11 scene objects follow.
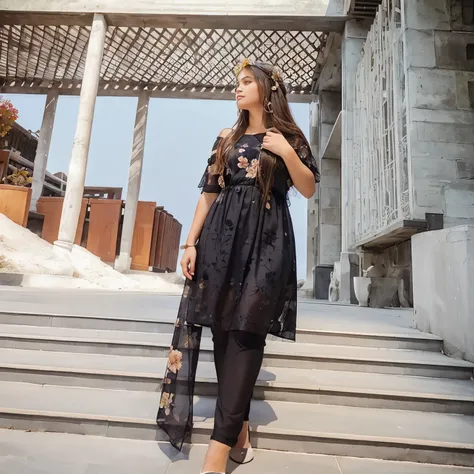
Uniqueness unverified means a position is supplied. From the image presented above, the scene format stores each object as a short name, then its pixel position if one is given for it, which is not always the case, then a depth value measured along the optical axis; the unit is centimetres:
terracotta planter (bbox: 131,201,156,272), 936
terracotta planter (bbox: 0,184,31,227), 722
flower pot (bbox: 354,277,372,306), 444
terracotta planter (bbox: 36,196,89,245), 884
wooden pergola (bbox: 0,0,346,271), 727
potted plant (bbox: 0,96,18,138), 795
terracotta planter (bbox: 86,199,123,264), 887
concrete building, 224
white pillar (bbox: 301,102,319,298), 981
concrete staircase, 133
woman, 107
